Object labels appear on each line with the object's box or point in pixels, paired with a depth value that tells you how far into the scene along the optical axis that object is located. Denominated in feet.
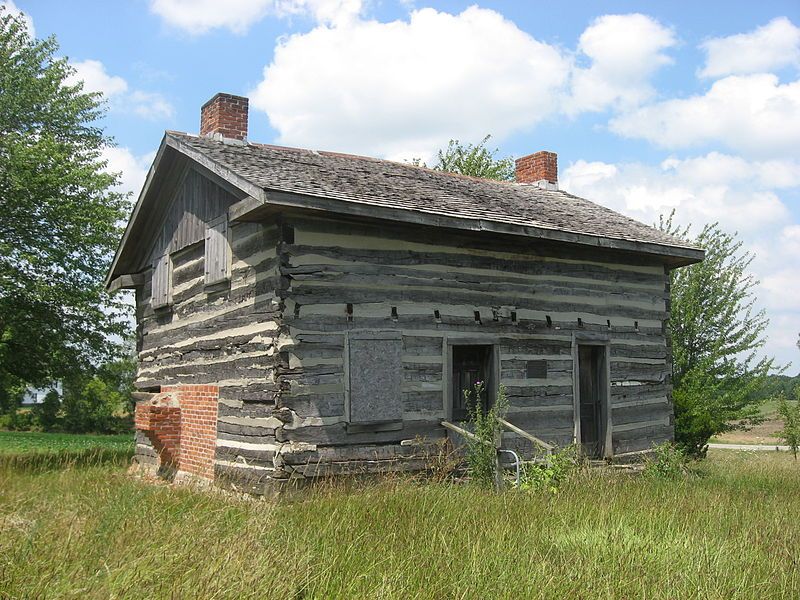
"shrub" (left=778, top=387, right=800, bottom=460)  70.38
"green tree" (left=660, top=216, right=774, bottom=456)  70.69
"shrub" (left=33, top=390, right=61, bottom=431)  127.54
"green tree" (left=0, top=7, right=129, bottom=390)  58.34
